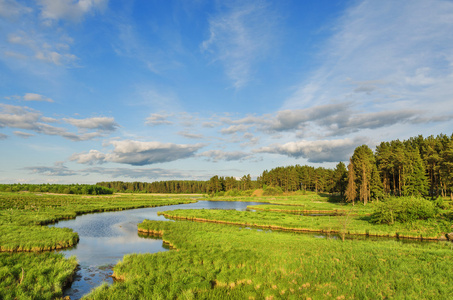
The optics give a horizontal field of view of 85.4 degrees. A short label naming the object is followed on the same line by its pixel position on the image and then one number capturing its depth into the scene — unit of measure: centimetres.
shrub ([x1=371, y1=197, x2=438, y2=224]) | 4153
